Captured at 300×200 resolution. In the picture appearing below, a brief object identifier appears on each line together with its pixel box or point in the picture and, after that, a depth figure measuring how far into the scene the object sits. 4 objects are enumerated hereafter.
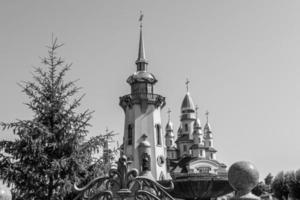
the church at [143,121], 58.19
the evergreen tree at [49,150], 12.42
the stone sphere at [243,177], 7.38
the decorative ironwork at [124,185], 7.61
